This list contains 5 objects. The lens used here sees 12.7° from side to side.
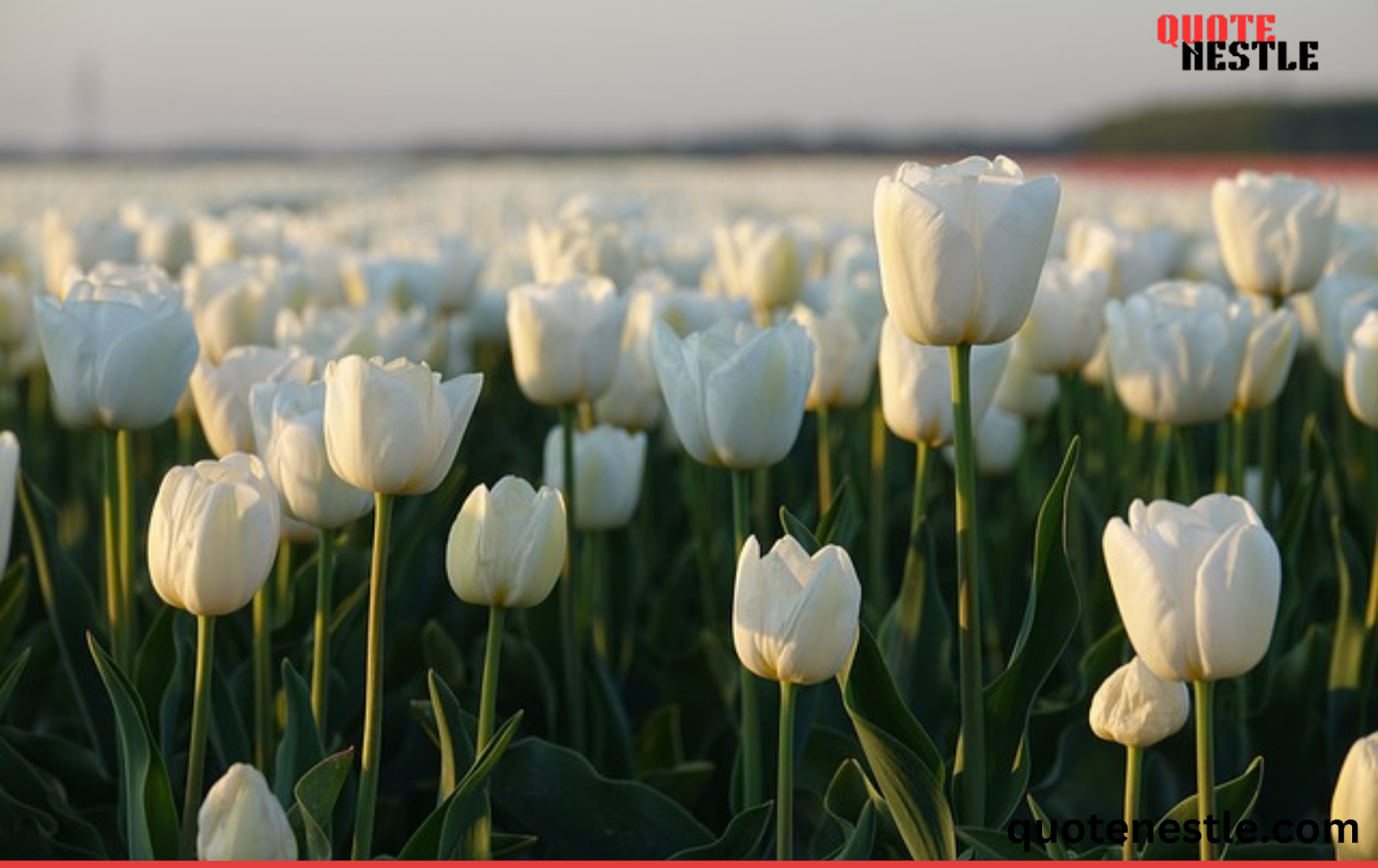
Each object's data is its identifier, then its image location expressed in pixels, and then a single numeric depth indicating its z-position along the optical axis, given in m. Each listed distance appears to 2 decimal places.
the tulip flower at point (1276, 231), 2.46
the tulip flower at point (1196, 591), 1.98
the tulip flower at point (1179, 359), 2.31
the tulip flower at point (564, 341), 2.31
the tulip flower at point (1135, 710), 2.05
